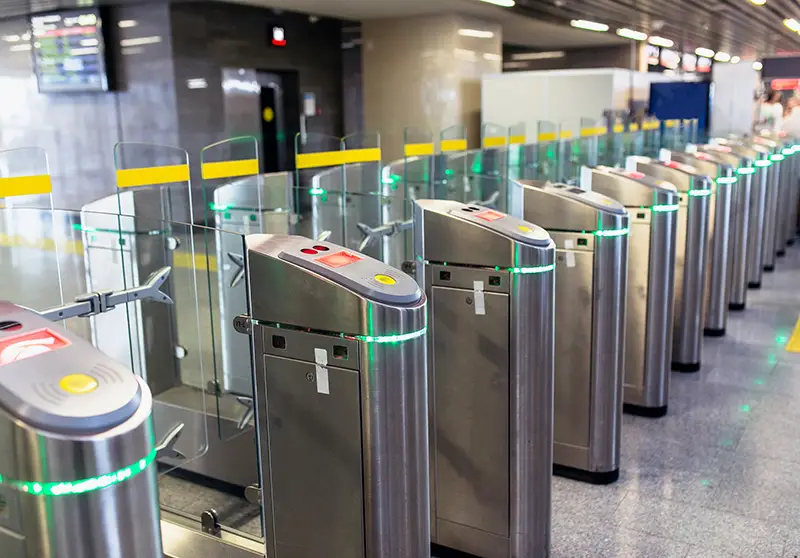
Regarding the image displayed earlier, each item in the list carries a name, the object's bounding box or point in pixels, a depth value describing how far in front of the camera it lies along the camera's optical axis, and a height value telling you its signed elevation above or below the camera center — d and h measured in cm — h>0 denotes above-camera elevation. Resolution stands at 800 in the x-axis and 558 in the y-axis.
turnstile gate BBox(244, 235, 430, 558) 180 -62
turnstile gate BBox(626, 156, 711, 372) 418 -74
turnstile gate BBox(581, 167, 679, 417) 359 -72
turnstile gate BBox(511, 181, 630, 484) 299 -74
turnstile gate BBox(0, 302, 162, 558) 112 -46
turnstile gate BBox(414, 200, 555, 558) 240 -77
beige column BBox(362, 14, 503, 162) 997 +61
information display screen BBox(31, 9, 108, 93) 821 +80
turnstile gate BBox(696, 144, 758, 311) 543 -77
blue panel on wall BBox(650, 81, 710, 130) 1080 +18
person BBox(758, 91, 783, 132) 1128 -3
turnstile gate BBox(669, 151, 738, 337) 480 -72
